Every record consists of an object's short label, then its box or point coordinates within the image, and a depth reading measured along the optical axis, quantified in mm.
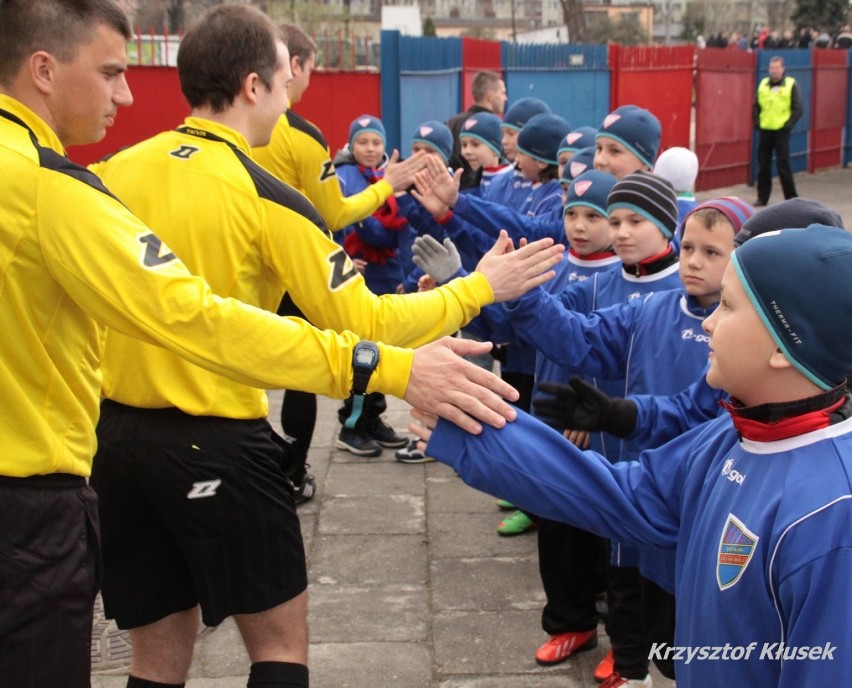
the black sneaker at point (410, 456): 6602
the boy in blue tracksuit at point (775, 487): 1852
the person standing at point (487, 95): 9133
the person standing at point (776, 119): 16641
